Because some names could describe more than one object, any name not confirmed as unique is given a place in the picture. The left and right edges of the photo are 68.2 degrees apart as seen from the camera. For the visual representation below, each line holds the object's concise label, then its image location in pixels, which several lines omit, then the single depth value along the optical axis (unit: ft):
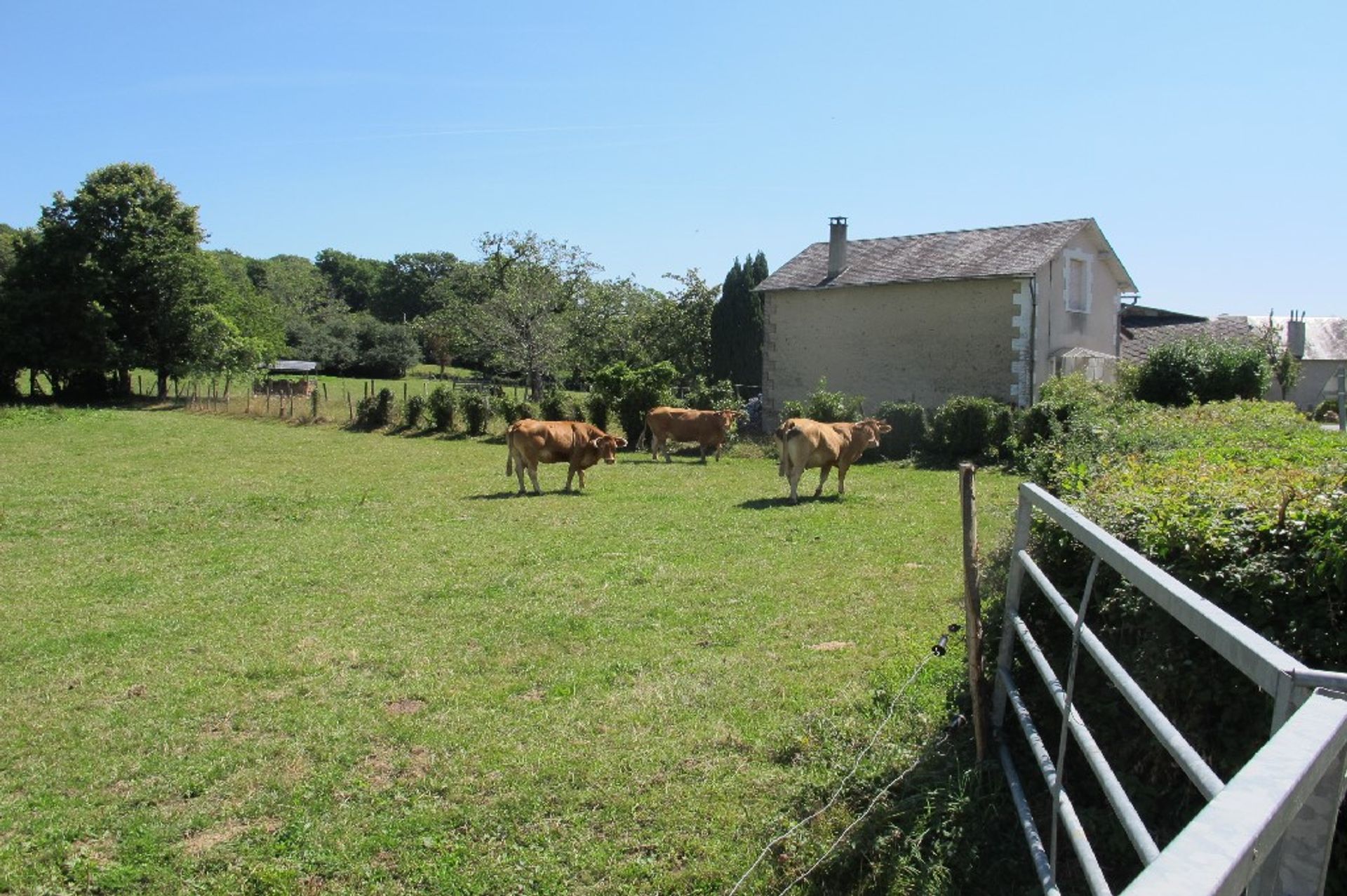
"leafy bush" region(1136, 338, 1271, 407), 71.41
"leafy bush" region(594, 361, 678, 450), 88.07
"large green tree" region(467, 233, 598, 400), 145.48
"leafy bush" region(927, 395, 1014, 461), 73.10
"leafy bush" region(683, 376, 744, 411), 91.71
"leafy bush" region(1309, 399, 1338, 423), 104.72
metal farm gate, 3.76
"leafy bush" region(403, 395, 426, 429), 103.55
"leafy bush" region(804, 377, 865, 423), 80.43
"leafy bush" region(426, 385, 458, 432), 100.53
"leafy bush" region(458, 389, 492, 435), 99.14
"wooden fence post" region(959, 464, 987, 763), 14.71
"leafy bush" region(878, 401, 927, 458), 77.25
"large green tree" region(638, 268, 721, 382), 150.41
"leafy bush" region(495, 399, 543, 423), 97.76
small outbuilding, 131.34
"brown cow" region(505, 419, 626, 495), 55.77
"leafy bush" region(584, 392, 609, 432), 90.17
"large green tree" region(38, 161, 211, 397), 132.77
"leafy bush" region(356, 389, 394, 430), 105.19
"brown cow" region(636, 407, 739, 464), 78.54
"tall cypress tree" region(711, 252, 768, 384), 136.36
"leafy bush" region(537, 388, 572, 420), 94.53
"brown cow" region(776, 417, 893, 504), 51.90
